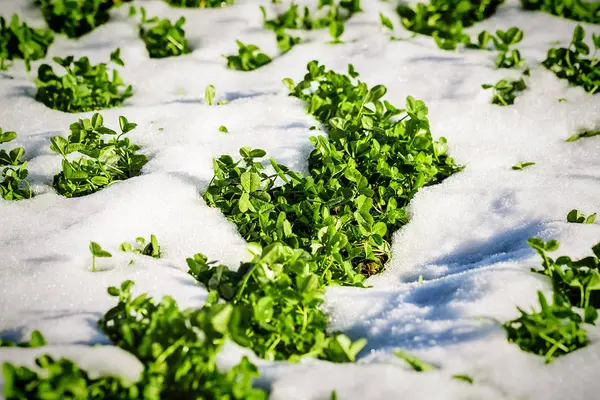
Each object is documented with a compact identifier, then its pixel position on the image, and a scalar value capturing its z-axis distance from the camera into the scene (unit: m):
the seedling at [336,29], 3.33
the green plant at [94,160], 2.07
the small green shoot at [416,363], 1.29
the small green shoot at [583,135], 2.57
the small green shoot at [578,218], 1.85
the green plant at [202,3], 3.88
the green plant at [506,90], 2.81
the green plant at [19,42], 3.12
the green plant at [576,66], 2.84
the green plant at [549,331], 1.33
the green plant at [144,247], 1.79
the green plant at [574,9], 3.69
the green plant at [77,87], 2.72
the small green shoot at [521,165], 2.35
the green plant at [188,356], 1.16
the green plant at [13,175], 2.06
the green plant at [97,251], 1.55
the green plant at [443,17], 3.43
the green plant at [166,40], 3.34
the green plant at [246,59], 3.15
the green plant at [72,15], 3.49
